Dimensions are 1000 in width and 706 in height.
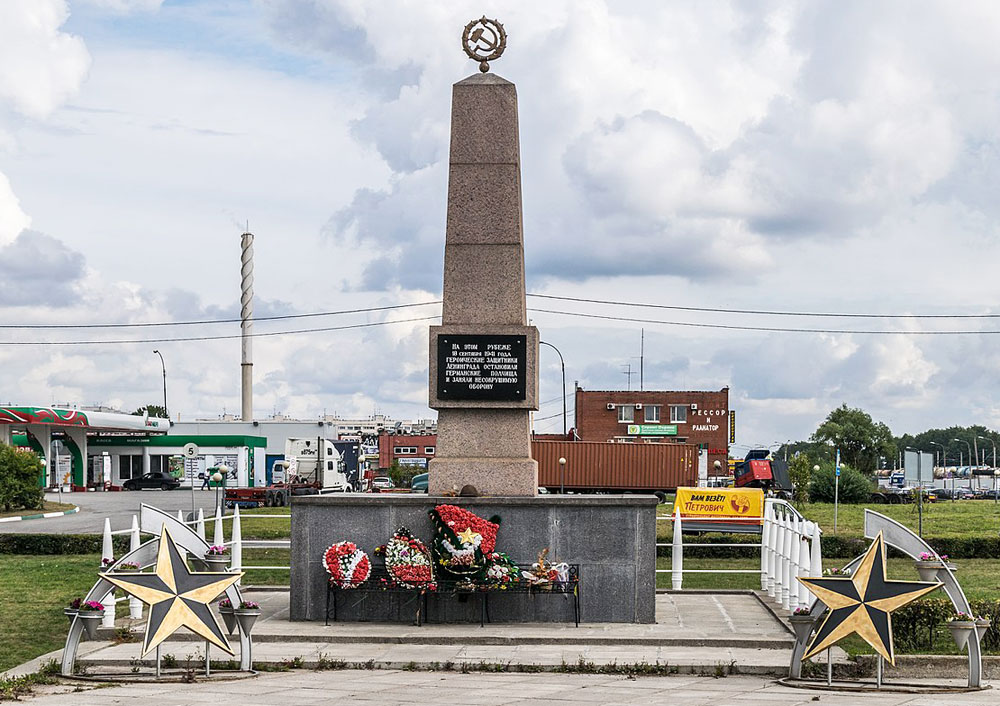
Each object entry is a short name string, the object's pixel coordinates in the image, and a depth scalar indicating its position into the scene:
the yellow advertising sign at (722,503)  29.31
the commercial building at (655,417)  93.00
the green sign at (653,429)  92.88
